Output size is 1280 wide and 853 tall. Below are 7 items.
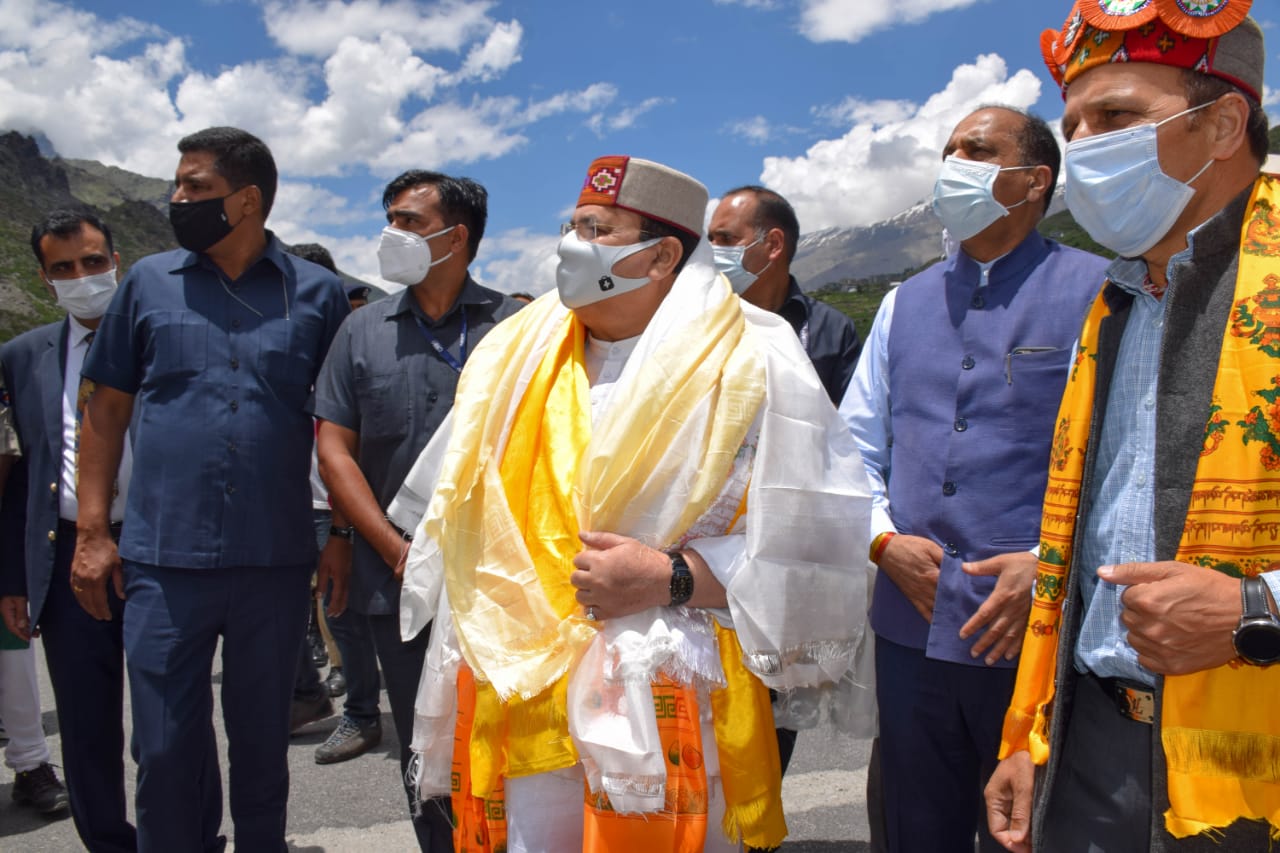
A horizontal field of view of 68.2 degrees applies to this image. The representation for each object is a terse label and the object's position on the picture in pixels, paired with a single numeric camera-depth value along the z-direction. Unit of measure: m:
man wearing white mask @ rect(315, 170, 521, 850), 3.05
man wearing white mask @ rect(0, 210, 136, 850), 3.35
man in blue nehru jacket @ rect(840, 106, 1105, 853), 2.23
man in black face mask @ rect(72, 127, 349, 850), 2.96
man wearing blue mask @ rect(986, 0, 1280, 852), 1.45
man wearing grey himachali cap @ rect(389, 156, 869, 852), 2.02
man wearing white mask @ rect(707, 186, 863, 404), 3.94
